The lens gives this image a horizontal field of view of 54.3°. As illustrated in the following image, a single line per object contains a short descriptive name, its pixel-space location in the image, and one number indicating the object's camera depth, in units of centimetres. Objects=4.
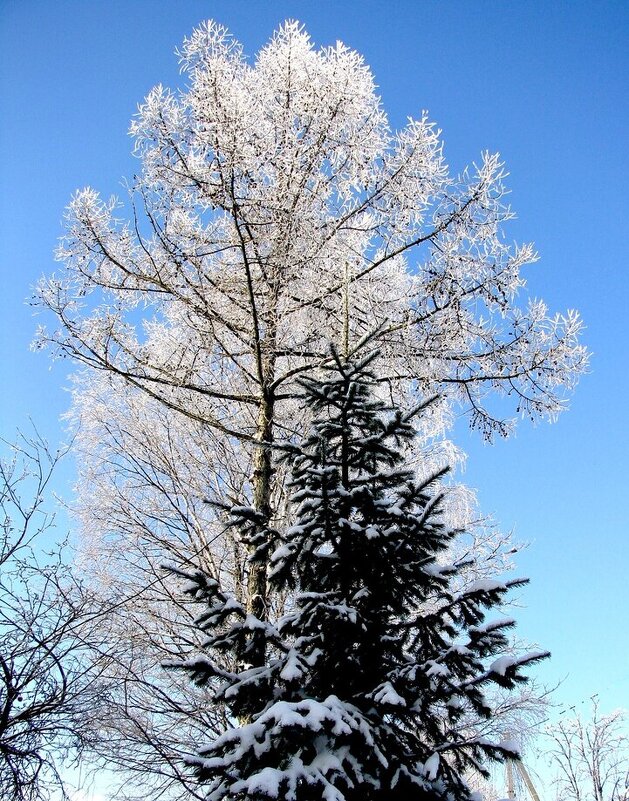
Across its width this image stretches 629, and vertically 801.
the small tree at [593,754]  1226
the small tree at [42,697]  506
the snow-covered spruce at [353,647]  298
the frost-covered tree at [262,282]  586
